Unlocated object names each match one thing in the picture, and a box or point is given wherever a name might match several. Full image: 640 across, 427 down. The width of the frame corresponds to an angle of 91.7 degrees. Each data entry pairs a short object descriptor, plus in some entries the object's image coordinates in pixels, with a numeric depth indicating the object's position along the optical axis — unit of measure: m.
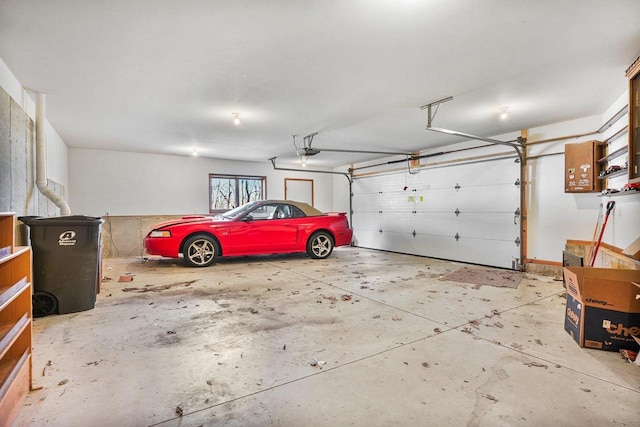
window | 8.45
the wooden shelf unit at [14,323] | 1.47
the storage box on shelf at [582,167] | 4.27
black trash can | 3.03
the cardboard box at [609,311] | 2.32
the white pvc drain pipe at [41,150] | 3.70
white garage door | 5.66
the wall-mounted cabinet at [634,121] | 2.83
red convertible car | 5.49
